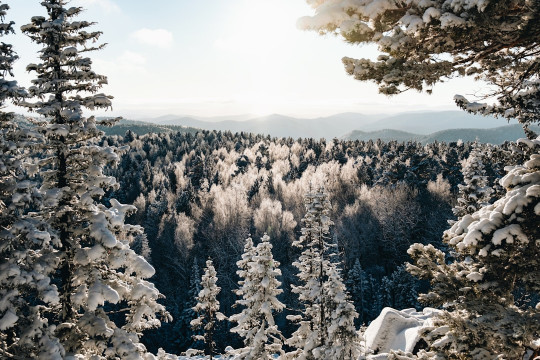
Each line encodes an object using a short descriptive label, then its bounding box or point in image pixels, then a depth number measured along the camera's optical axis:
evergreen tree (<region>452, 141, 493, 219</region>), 23.62
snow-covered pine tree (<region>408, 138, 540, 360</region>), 5.24
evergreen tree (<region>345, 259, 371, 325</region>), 44.31
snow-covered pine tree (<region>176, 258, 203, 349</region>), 42.03
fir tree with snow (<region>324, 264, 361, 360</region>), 14.52
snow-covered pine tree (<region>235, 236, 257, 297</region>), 16.11
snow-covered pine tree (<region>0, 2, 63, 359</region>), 7.69
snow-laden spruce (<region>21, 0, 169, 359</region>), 8.45
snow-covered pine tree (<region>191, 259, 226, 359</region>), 22.62
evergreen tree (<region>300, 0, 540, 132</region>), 4.96
